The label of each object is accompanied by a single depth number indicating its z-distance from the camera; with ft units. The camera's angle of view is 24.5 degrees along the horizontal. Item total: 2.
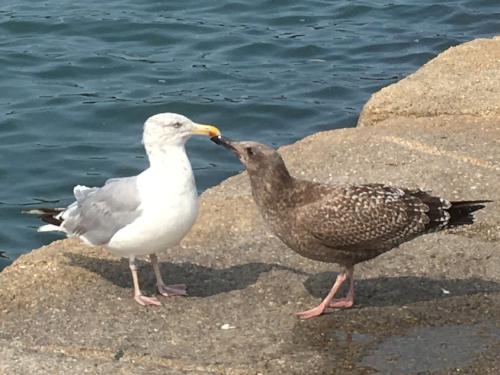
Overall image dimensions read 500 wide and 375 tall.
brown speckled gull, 21.09
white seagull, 21.49
